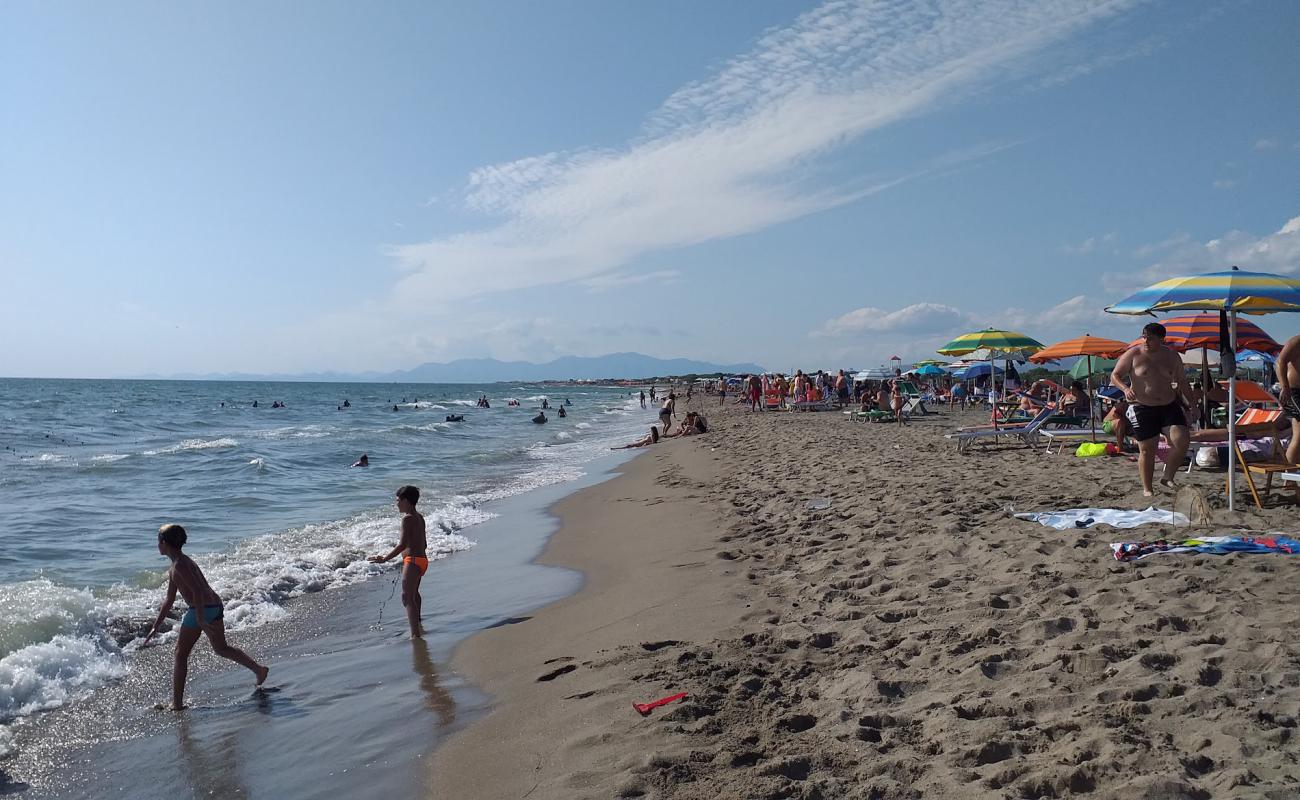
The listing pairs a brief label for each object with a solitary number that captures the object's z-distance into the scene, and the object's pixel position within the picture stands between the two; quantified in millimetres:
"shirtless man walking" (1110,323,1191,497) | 7148
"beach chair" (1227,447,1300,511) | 6508
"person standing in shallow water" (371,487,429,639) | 5938
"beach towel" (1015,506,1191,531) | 5922
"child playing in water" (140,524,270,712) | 4902
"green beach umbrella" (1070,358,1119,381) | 17234
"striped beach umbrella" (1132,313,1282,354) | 11414
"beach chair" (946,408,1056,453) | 12578
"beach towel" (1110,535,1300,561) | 4832
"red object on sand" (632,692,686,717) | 3628
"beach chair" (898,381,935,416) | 24069
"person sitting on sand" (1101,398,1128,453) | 10609
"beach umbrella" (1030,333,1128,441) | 13250
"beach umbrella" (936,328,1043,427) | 16016
